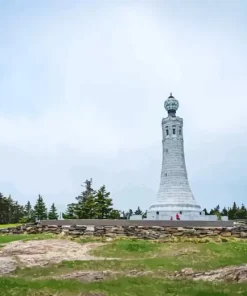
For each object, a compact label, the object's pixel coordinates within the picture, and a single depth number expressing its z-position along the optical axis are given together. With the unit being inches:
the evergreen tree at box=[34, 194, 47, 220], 2502.8
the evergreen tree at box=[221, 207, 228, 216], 3272.6
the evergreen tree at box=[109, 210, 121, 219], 1974.0
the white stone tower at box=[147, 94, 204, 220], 2074.3
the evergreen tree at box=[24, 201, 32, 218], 3447.3
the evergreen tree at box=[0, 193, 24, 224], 3017.5
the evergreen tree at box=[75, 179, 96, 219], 1902.1
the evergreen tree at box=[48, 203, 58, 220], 2657.5
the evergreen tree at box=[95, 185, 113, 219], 1891.0
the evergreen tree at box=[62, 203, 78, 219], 2067.2
